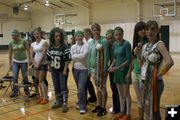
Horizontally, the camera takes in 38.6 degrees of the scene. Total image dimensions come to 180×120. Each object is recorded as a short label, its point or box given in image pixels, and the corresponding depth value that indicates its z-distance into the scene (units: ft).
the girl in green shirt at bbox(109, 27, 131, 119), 12.28
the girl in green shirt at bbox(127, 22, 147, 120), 10.96
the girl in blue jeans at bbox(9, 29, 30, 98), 17.72
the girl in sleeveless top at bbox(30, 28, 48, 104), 16.39
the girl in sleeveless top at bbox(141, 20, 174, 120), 8.55
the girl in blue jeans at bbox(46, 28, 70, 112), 14.75
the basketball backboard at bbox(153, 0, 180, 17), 44.06
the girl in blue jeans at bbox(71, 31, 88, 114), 14.10
